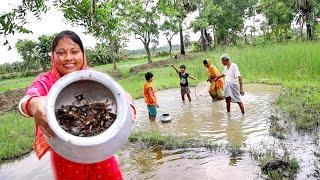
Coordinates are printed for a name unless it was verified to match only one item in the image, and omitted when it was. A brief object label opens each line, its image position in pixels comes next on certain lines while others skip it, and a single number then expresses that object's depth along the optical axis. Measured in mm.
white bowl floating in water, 6029
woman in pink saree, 1493
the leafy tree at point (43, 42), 20417
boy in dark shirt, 7707
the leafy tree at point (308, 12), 16020
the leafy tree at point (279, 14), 18523
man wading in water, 5800
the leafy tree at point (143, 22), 16649
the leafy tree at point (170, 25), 19163
